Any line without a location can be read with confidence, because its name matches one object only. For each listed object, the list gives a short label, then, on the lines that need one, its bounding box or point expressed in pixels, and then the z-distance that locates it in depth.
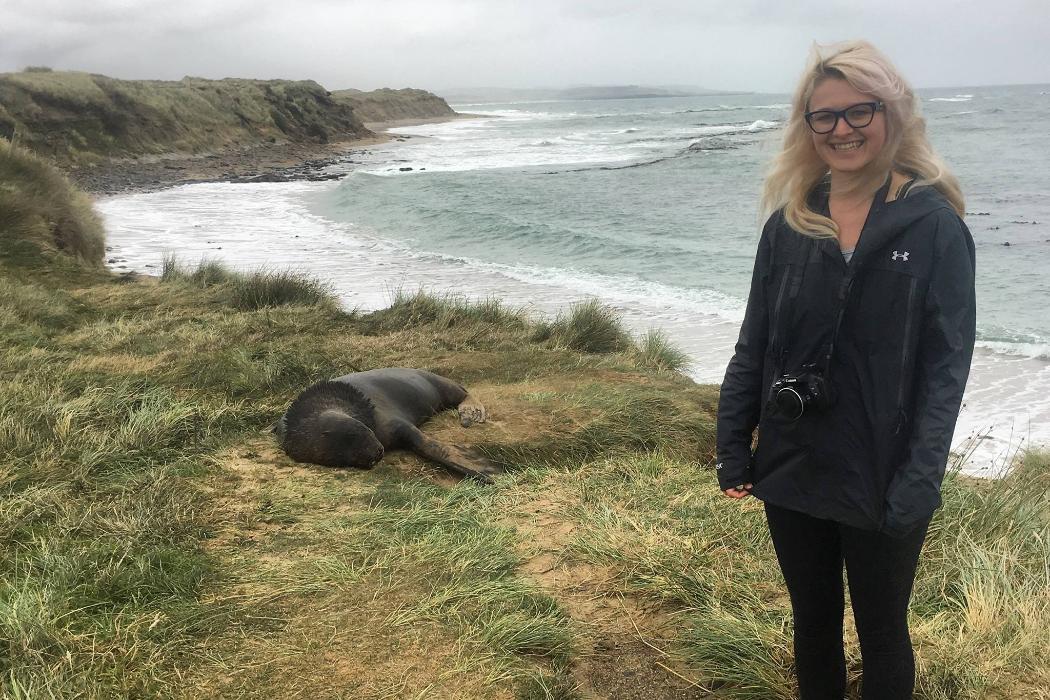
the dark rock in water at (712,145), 43.54
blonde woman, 2.04
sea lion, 5.10
